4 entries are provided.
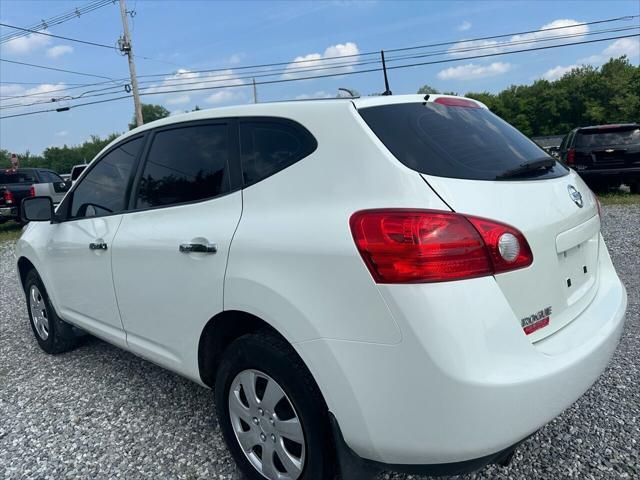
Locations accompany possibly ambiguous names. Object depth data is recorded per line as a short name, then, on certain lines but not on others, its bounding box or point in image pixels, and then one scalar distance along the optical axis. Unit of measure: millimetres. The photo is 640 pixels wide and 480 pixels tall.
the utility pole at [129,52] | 23297
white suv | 1607
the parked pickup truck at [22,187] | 13586
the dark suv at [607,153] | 11109
